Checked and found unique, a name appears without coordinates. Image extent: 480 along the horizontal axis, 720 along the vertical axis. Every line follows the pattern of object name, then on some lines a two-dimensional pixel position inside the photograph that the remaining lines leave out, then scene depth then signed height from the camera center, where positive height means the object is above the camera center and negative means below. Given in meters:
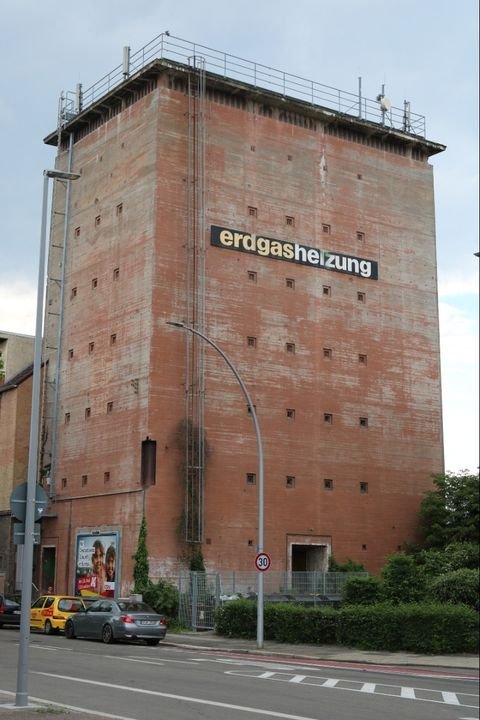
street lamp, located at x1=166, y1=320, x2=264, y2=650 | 29.47 -1.02
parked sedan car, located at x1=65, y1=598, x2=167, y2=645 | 30.39 -2.51
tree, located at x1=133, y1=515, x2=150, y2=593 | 41.75 -0.81
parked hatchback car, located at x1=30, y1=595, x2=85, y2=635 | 35.31 -2.56
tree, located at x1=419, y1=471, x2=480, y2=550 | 47.50 +1.79
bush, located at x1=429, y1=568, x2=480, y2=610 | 29.42 -1.23
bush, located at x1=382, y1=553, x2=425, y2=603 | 31.43 -1.10
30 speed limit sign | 30.03 -0.52
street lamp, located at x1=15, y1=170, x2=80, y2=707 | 13.84 +0.55
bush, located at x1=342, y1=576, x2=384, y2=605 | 31.77 -1.45
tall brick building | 44.88 +10.68
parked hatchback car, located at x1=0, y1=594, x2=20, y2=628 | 38.41 -2.82
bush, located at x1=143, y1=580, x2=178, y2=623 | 39.75 -2.26
